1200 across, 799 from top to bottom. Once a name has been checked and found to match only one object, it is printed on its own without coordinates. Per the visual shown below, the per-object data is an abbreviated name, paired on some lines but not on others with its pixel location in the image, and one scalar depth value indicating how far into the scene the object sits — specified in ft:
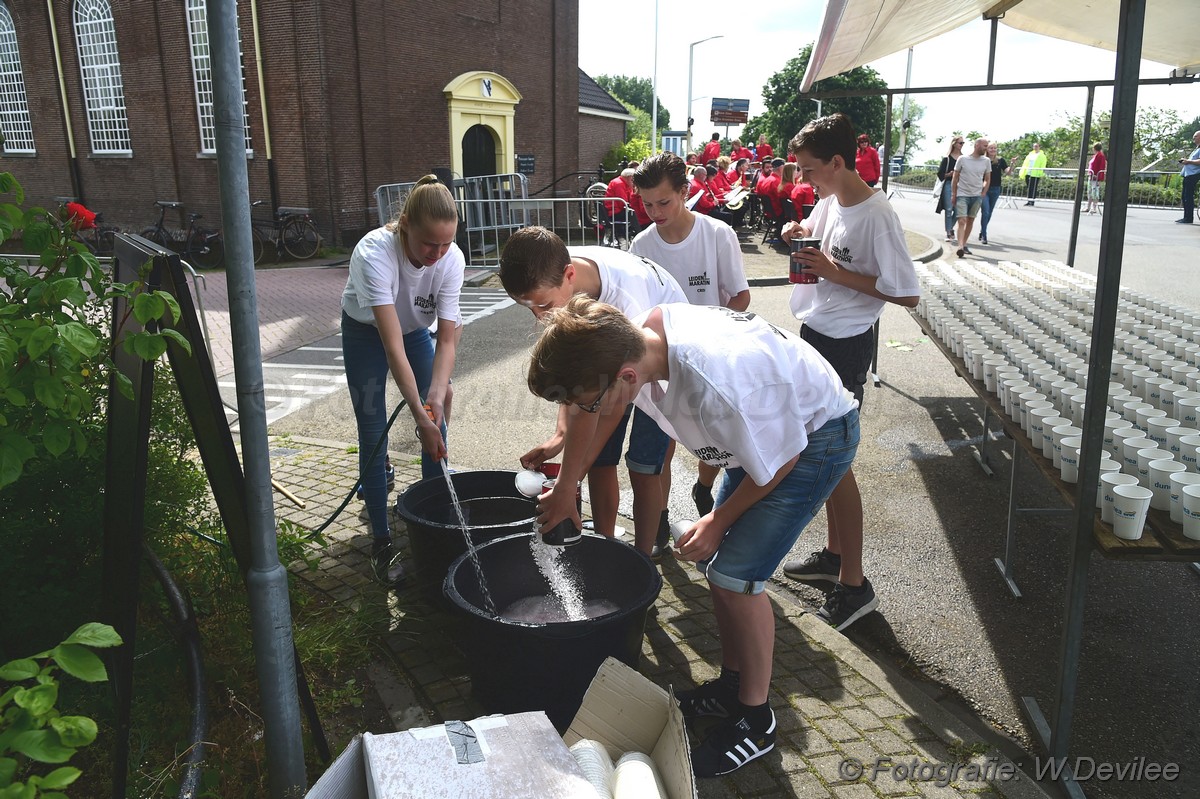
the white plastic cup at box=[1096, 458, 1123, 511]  9.09
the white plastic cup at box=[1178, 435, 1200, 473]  9.86
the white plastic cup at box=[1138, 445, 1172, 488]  9.66
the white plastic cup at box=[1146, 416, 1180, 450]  10.94
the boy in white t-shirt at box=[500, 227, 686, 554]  9.35
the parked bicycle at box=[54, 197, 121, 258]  63.26
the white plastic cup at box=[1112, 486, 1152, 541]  8.61
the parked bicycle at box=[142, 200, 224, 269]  57.67
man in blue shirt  60.08
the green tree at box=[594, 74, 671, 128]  386.93
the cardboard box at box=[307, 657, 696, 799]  5.88
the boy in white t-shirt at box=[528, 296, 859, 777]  7.43
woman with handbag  52.95
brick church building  60.34
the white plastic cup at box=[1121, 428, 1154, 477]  10.16
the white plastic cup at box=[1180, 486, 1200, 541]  8.60
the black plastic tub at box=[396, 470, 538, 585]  11.22
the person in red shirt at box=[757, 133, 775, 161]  82.28
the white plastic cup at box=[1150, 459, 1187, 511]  9.19
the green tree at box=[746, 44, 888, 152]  167.12
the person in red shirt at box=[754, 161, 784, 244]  57.41
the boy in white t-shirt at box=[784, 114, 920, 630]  13.21
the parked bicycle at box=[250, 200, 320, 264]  58.70
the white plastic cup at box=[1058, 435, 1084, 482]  9.90
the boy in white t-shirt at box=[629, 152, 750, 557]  13.58
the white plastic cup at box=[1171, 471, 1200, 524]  8.89
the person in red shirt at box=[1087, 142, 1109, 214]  74.95
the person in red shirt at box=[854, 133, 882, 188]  48.14
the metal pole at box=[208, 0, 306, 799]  6.30
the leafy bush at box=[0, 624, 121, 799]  3.66
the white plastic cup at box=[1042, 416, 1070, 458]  10.85
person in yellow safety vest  93.68
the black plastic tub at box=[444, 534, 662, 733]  8.75
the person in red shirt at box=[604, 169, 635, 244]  47.83
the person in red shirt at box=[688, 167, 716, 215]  51.26
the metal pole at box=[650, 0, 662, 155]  106.42
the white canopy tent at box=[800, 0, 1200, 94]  15.19
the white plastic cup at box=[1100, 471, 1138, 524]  8.84
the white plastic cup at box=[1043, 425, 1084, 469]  10.53
